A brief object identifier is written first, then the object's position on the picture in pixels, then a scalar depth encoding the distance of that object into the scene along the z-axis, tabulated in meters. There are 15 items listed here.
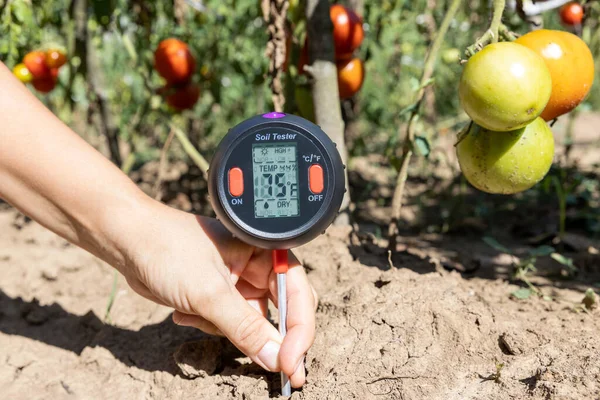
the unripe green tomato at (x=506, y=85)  0.44
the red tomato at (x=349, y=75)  0.69
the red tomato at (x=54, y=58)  0.83
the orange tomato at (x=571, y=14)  0.75
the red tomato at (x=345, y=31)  0.67
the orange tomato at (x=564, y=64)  0.48
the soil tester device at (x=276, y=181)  0.45
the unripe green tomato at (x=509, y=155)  0.48
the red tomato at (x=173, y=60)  0.85
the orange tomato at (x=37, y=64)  0.82
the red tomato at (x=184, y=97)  0.89
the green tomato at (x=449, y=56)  1.39
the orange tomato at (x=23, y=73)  0.82
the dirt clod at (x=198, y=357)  0.49
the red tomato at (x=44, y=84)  0.85
